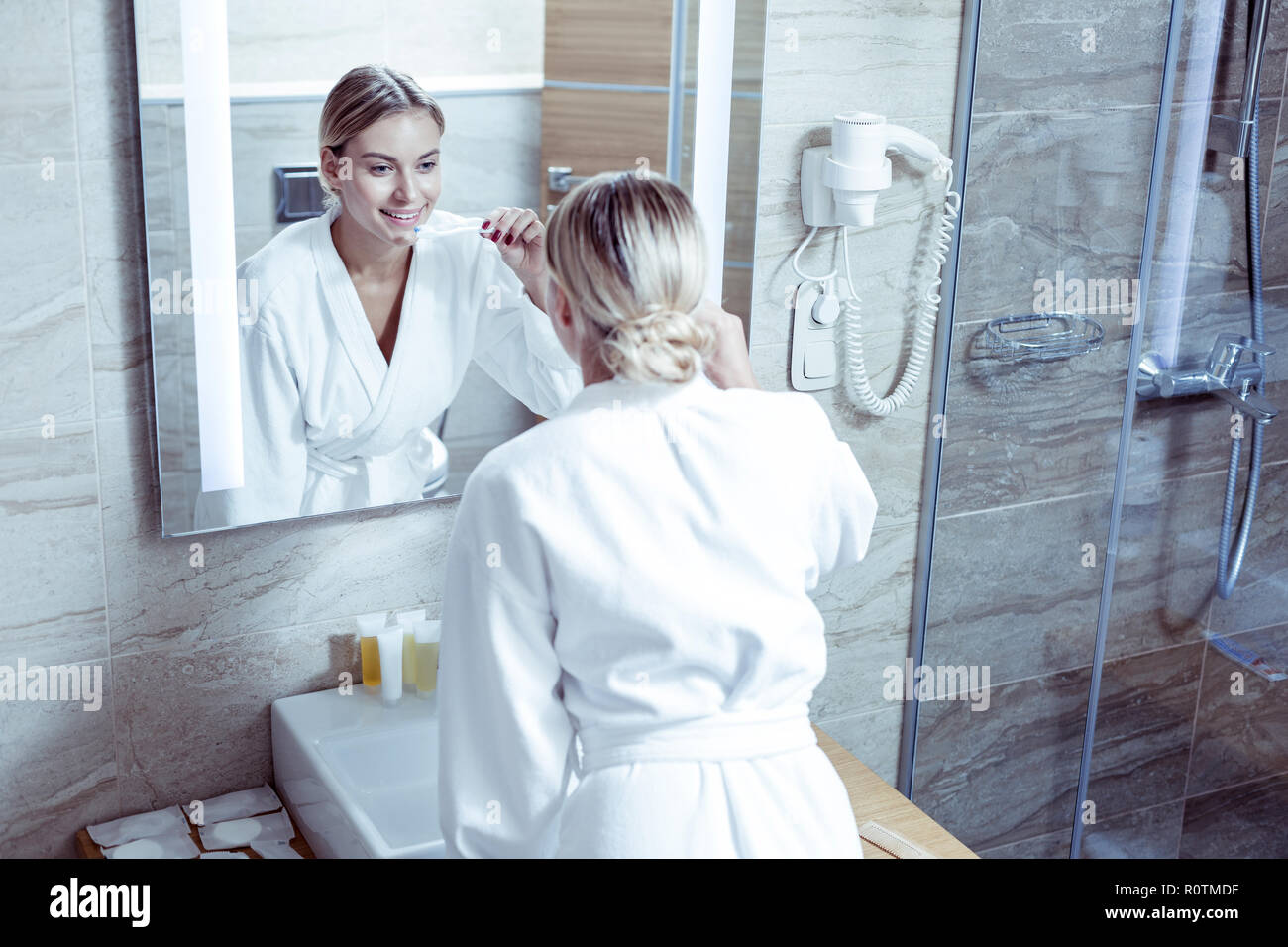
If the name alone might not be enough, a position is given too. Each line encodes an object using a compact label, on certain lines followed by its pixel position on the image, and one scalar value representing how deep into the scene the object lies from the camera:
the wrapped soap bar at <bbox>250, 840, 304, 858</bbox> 1.65
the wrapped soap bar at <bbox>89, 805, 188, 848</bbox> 1.68
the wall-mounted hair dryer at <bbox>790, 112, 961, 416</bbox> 1.85
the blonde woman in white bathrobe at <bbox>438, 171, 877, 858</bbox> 1.21
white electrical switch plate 1.97
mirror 1.52
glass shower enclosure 1.85
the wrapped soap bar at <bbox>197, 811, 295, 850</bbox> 1.68
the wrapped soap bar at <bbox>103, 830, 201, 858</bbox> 1.64
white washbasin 1.60
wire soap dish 2.02
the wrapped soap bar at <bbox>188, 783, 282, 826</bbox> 1.74
